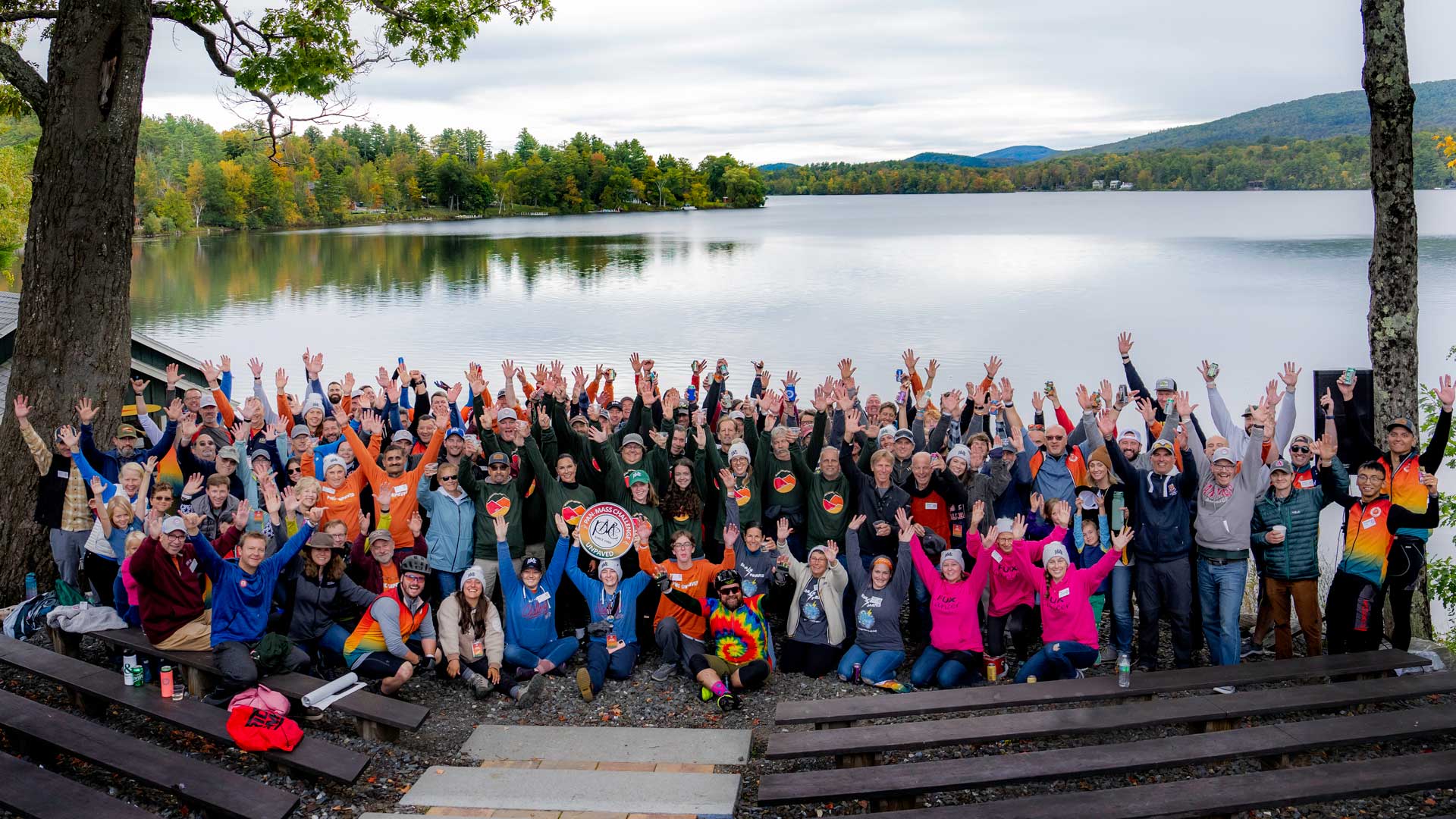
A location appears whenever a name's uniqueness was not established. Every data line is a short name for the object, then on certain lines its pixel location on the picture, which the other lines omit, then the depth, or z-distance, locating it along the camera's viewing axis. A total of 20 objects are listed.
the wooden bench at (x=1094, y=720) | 5.71
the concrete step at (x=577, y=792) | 5.41
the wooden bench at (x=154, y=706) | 5.57
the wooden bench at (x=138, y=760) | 5.08
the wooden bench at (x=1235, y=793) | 4.95
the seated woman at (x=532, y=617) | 7.47
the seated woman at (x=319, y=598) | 7.15
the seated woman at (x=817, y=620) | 7.48
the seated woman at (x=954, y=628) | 7.22
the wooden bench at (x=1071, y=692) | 6.10
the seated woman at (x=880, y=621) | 7.29
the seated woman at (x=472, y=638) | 7.25
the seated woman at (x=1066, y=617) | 6.93
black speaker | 7.67
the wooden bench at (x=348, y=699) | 6.20
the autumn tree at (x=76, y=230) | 8.41
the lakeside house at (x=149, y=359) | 14.96
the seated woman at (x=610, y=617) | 7.39
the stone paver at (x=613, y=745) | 6.21
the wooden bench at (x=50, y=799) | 4.86
